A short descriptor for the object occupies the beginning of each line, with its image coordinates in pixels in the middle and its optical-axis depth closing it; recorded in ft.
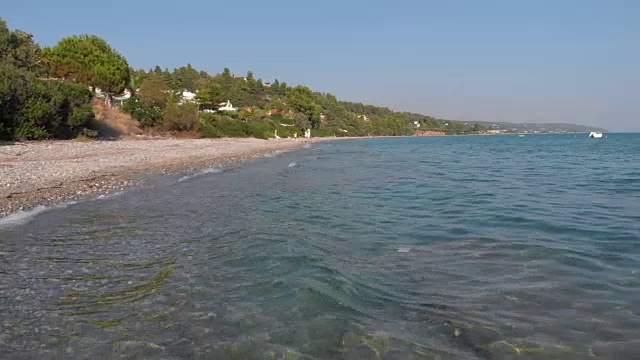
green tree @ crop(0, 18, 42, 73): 105.29
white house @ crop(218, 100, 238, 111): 259.90
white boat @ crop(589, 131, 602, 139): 342.64
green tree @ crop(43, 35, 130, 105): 140.46
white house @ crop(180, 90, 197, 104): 288.71
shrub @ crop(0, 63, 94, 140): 77.82
